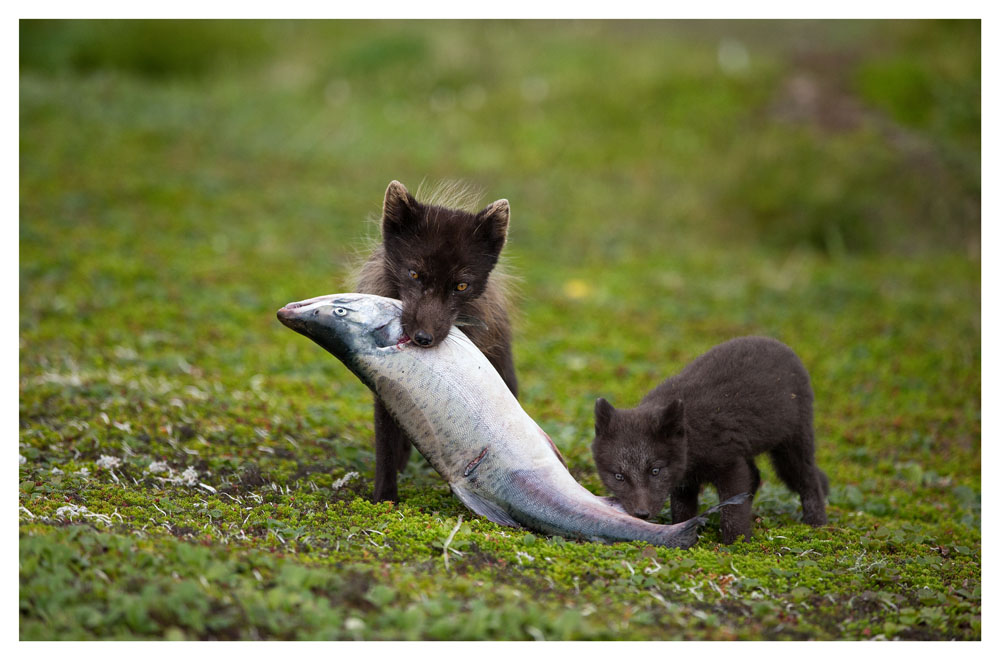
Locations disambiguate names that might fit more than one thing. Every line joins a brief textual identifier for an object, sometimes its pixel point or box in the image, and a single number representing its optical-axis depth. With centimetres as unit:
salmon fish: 1093
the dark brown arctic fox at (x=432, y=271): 1137
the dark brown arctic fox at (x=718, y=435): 1120
